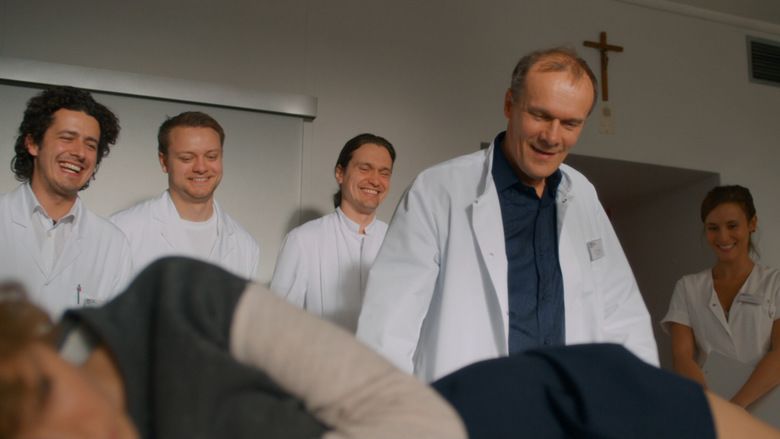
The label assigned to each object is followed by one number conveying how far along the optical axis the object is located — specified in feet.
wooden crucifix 11.66
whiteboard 8.91
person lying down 2.39
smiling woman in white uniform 8.30
